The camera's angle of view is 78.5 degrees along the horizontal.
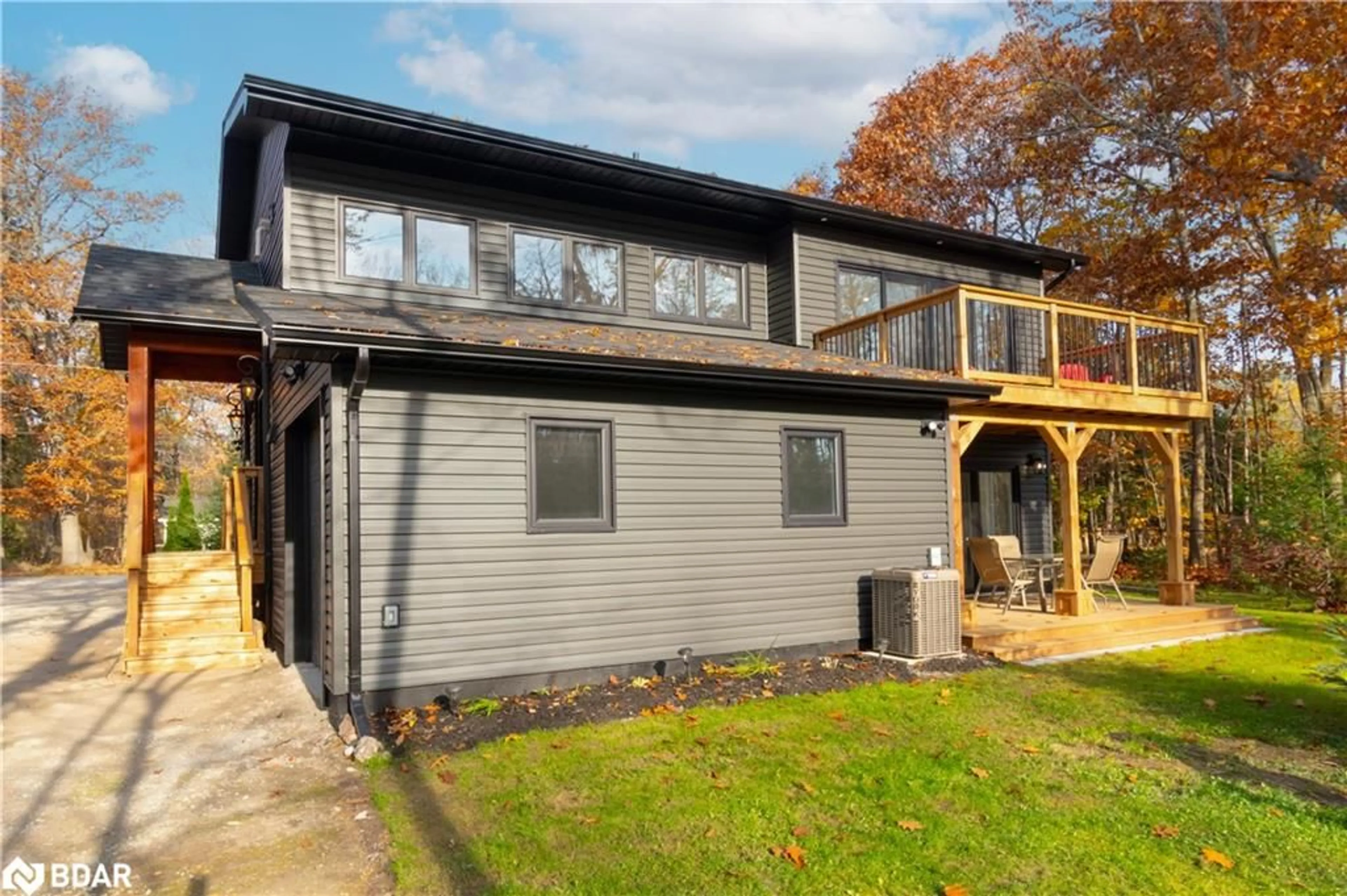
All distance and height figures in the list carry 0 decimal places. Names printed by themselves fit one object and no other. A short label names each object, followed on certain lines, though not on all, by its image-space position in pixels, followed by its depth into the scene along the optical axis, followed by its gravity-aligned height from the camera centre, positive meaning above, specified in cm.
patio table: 1011 -111
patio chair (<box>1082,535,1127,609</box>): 1002 -103
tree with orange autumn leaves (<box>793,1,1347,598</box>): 1327 +621
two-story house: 638 +85
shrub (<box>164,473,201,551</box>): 1791 -77
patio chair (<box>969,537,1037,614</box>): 1011 -120
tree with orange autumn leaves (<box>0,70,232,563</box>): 2122 +516
